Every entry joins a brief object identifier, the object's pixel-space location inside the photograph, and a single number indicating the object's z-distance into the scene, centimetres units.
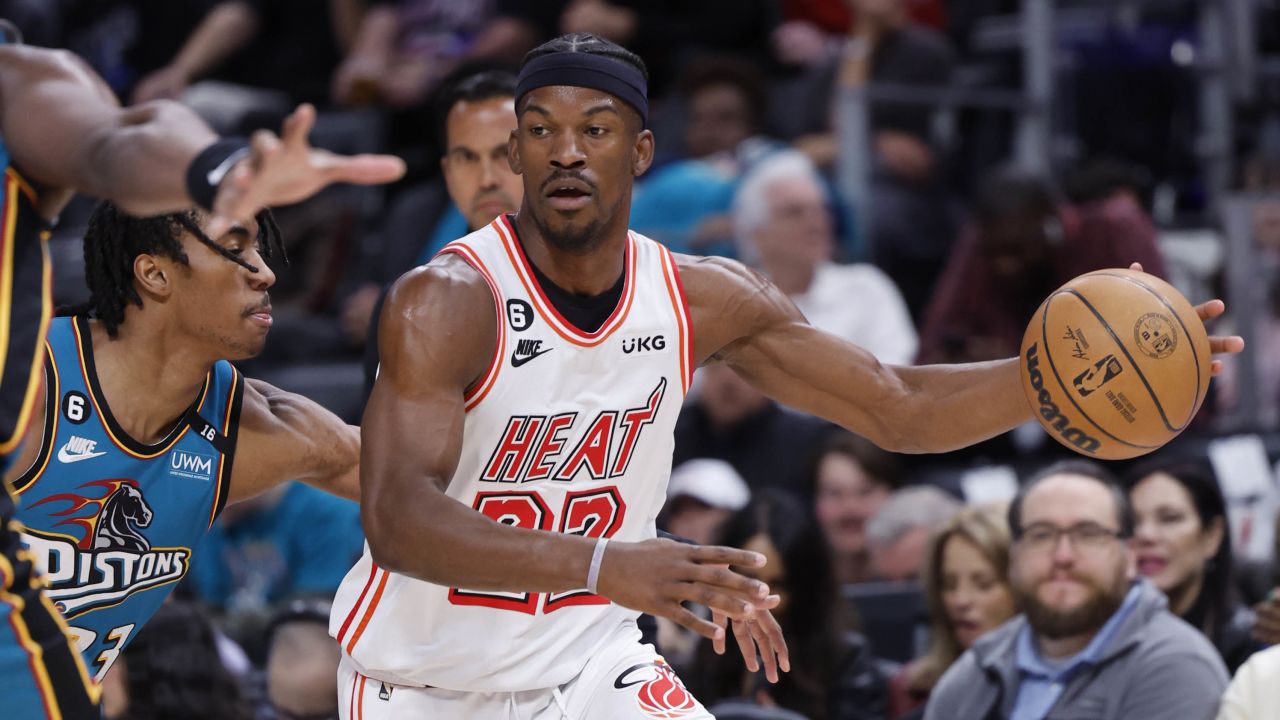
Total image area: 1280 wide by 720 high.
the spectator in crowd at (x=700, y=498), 1509
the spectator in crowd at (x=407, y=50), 2234
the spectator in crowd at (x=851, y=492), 1554
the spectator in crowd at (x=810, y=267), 1698
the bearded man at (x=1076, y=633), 1112
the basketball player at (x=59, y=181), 623
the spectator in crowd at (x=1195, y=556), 1278
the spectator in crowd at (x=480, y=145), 1128
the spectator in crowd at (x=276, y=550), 1539
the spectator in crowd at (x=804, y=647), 1267
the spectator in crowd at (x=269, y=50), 2378
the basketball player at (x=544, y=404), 828
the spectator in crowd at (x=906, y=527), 1493
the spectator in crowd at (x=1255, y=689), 1015
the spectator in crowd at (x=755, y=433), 1622
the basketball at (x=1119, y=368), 881
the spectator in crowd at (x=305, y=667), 1273
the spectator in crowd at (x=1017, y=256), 1645
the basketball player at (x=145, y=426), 878
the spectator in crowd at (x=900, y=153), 1848
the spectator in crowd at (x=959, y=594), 1296
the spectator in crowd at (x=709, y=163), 1831
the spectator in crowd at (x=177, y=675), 1233
